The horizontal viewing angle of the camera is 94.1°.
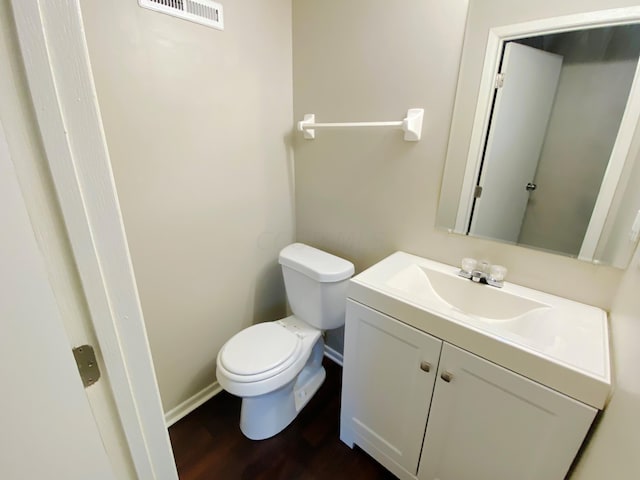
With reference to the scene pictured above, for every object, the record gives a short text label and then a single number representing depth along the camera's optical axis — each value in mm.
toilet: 1296
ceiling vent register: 1110
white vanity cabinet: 825
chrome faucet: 1166
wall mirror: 903
